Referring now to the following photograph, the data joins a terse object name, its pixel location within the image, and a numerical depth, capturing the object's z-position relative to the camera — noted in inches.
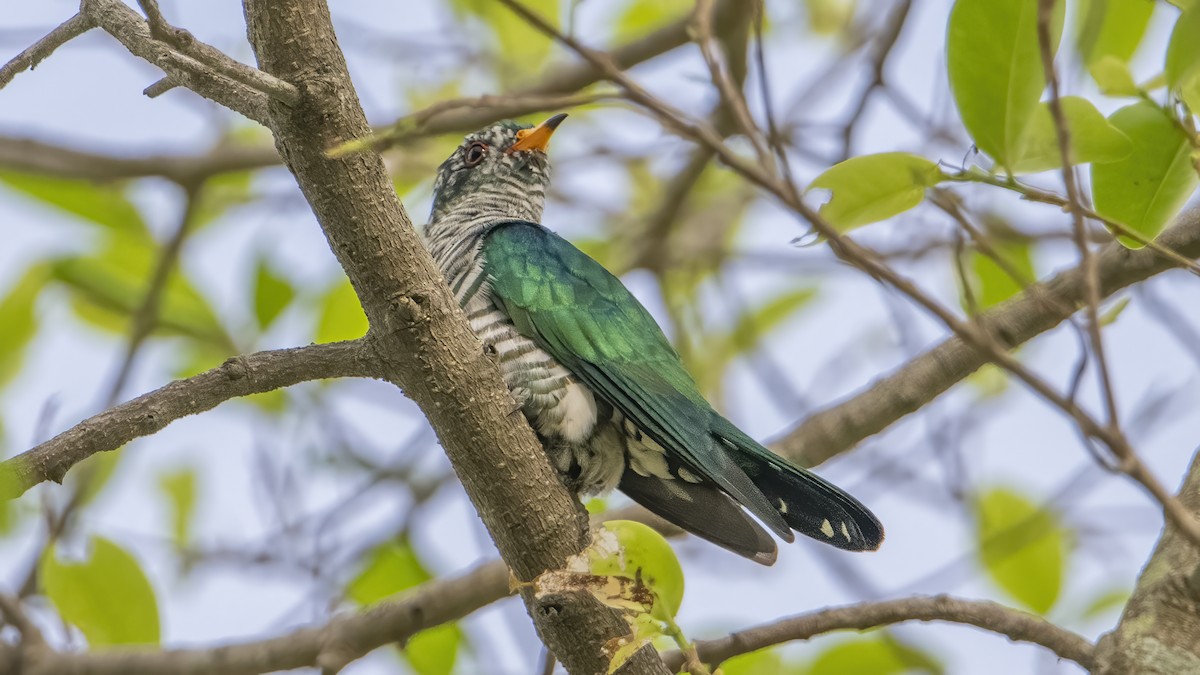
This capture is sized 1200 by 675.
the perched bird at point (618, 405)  242.8
